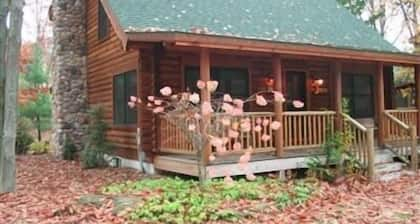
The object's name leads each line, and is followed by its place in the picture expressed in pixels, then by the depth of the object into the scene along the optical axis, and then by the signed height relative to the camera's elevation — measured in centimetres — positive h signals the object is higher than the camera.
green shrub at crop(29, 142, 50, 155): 1914 -137
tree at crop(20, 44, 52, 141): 2164 +95
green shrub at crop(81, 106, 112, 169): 1280 -84
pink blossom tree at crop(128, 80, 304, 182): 781 -20
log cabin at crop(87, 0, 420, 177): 969 +106
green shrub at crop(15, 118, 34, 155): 1831 -85
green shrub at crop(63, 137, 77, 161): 1577 -124
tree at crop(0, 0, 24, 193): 836 +28
